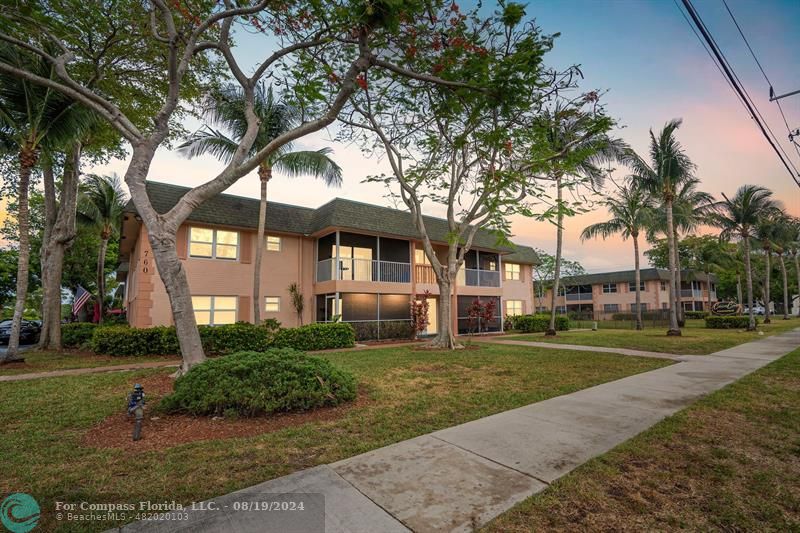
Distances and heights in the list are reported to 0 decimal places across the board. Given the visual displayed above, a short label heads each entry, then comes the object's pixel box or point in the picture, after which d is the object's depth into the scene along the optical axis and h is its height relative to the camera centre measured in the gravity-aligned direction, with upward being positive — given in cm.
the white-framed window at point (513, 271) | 2739 +176
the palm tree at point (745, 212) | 2336 +541
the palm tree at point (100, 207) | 2078 +532
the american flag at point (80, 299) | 1573 -9
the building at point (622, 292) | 4722 +25
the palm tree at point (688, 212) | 2502 +579
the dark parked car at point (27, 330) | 1953 -186
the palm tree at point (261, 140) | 1448 +642
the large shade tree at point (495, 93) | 611 +422
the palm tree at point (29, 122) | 1004 +518
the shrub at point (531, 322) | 2445 -196
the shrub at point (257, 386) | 530 -140
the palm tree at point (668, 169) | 1955 +691
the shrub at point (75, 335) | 1491 -157
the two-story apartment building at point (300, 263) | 1468 +154
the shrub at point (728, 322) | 2527 -206
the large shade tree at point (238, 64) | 652 +470
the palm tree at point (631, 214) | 2383 +546
